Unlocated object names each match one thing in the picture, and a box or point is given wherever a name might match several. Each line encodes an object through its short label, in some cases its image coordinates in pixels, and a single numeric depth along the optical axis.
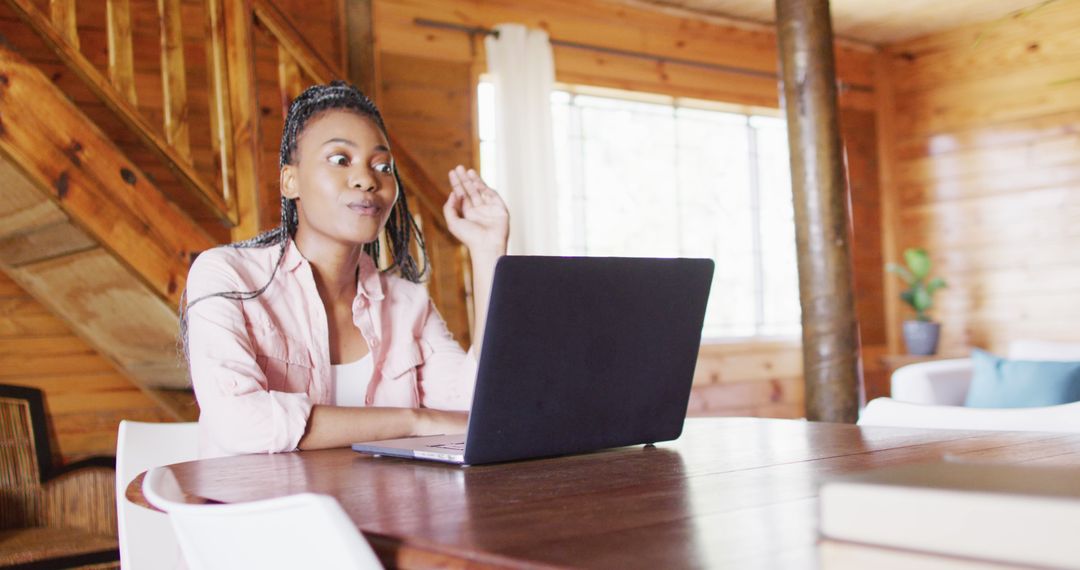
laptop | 1.13
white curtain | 4.80
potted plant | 5.89
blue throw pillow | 3.05
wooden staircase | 2.50
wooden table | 0.65
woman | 1.51
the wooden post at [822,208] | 3.64
